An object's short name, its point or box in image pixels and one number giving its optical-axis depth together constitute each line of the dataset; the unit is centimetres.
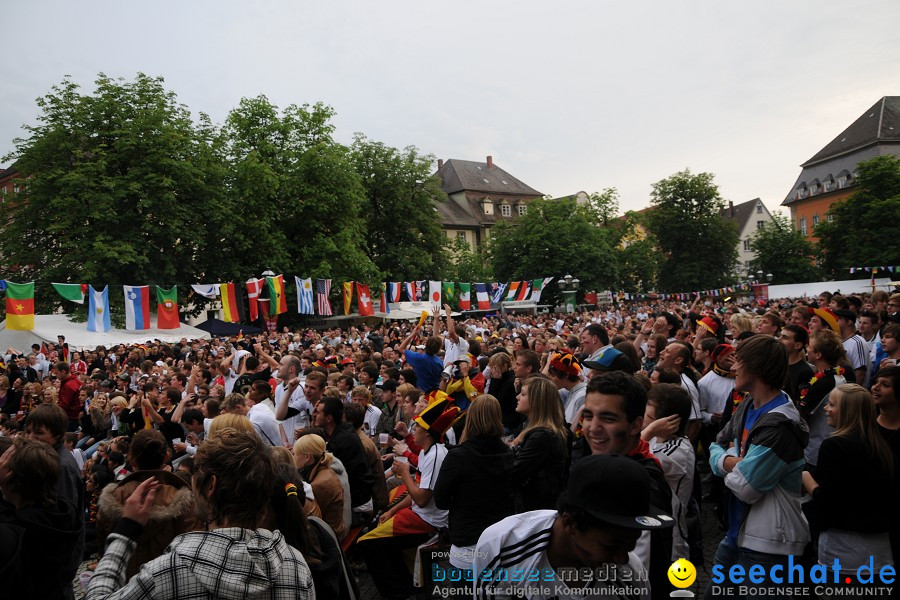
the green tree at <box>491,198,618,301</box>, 4738
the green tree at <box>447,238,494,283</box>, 4834
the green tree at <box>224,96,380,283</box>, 3117
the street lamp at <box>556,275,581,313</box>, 3095
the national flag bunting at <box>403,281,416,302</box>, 2853
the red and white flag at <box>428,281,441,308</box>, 2809
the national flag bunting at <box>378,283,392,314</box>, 2830
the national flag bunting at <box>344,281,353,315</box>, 2723
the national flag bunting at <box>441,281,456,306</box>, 2906
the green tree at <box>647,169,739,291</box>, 5719
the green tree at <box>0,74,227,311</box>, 2562
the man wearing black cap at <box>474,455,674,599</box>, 186
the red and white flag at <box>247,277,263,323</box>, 2364
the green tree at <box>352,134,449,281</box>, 4188
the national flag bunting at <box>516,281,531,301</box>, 3230
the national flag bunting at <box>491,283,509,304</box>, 3188
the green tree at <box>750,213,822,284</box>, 5766
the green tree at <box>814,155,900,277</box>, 4562
